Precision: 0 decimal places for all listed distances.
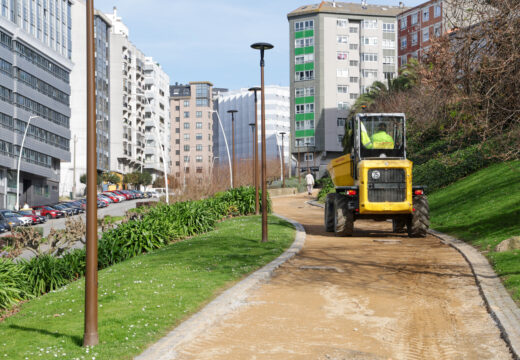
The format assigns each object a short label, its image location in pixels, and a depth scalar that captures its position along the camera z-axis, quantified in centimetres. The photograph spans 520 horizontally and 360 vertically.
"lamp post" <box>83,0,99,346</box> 767
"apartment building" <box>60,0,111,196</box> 10238
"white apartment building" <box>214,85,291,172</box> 17612
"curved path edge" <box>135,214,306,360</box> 732
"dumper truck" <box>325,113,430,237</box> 1950
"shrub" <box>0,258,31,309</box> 1348
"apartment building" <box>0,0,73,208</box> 6998
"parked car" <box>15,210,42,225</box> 5115
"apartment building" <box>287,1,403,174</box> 10094
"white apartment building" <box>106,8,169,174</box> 12019
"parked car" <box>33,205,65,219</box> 6099
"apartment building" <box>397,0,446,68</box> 9182
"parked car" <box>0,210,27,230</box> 4753
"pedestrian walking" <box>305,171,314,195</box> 5177
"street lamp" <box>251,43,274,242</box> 2002
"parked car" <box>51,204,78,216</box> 6269
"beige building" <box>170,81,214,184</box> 17638
